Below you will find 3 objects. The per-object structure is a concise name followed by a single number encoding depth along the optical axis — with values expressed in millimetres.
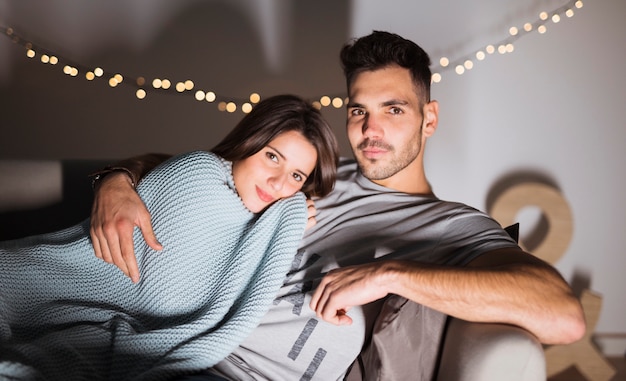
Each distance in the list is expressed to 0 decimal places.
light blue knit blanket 1399
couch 1273
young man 1344
